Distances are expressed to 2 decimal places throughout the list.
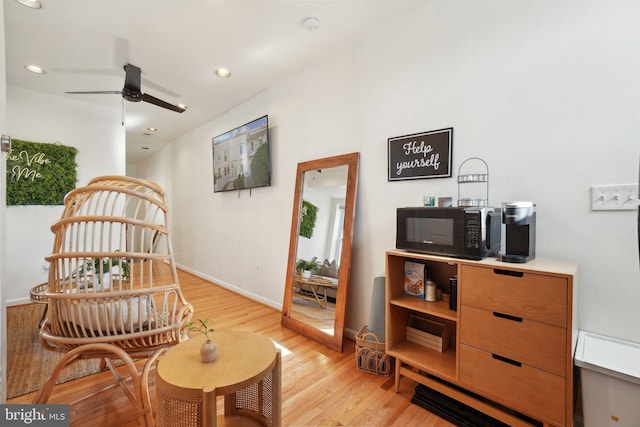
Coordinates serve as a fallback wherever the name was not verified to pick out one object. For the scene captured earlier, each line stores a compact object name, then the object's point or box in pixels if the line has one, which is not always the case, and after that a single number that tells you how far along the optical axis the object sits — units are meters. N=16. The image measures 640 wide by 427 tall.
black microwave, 1.43
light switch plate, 1.28
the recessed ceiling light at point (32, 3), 1.94
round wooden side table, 1.00
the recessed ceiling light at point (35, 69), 2.87
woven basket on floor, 1.88
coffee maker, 1.36
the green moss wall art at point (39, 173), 3.30
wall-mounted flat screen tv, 3.27
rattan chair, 1.27
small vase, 1.15
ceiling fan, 2.74
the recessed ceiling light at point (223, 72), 2.88
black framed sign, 1.85
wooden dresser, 1.15
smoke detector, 2.11
